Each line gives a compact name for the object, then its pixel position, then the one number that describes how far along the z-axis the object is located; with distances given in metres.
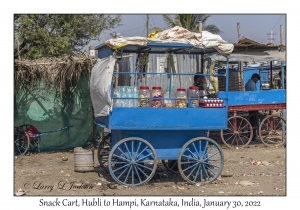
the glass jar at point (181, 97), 8.44
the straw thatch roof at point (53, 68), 12.21
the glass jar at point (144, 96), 8.33
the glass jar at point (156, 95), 8.30
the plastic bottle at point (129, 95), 8.36
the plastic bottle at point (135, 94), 8.40
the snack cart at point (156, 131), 8.14
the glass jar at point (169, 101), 8.41
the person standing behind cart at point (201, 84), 9.53
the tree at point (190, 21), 26.94
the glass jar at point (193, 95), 8.58
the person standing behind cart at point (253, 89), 14.35
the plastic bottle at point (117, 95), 8.32
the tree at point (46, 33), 13.28
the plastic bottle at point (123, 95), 8.36
